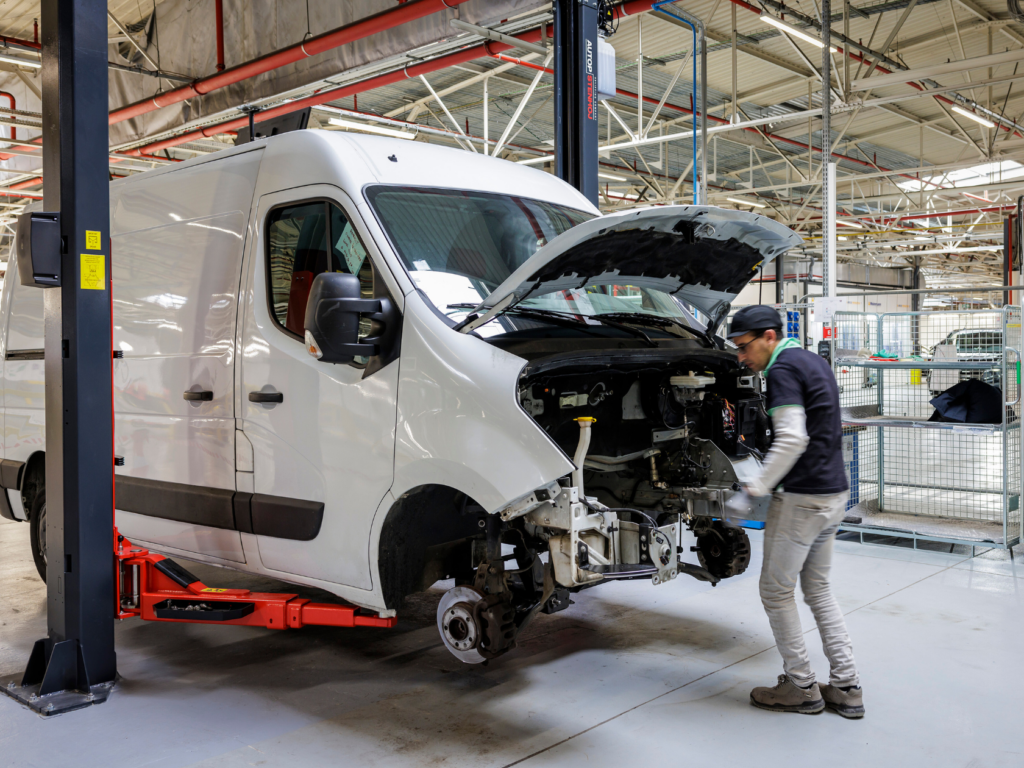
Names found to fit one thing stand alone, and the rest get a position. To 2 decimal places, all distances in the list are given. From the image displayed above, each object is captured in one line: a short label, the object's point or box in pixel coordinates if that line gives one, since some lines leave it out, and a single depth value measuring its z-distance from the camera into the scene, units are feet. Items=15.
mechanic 11.28
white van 10.70
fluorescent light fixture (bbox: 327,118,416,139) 39.52
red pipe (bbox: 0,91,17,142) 36.25
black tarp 20.66
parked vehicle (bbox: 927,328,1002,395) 21.38
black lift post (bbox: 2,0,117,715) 12.10
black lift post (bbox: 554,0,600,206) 19.27
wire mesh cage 20.38
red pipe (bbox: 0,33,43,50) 29.78
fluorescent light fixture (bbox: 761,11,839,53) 29.12
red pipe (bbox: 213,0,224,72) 30.09
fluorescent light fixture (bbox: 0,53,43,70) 29.99
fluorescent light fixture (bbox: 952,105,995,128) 41.60
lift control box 11.85
